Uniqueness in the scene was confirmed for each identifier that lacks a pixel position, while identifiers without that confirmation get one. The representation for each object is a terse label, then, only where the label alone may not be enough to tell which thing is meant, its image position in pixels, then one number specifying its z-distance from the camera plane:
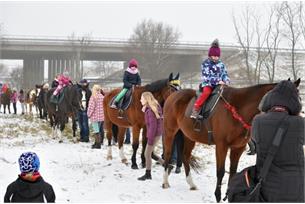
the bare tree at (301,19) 17.71
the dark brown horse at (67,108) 14.89
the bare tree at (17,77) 56.01
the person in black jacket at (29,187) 4.45
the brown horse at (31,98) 29.20
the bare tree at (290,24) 17.81
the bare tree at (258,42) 21.87
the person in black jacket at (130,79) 10.72
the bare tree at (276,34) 19.50
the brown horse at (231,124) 6.82
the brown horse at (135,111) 9.48
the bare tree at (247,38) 21.53
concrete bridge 46.09
